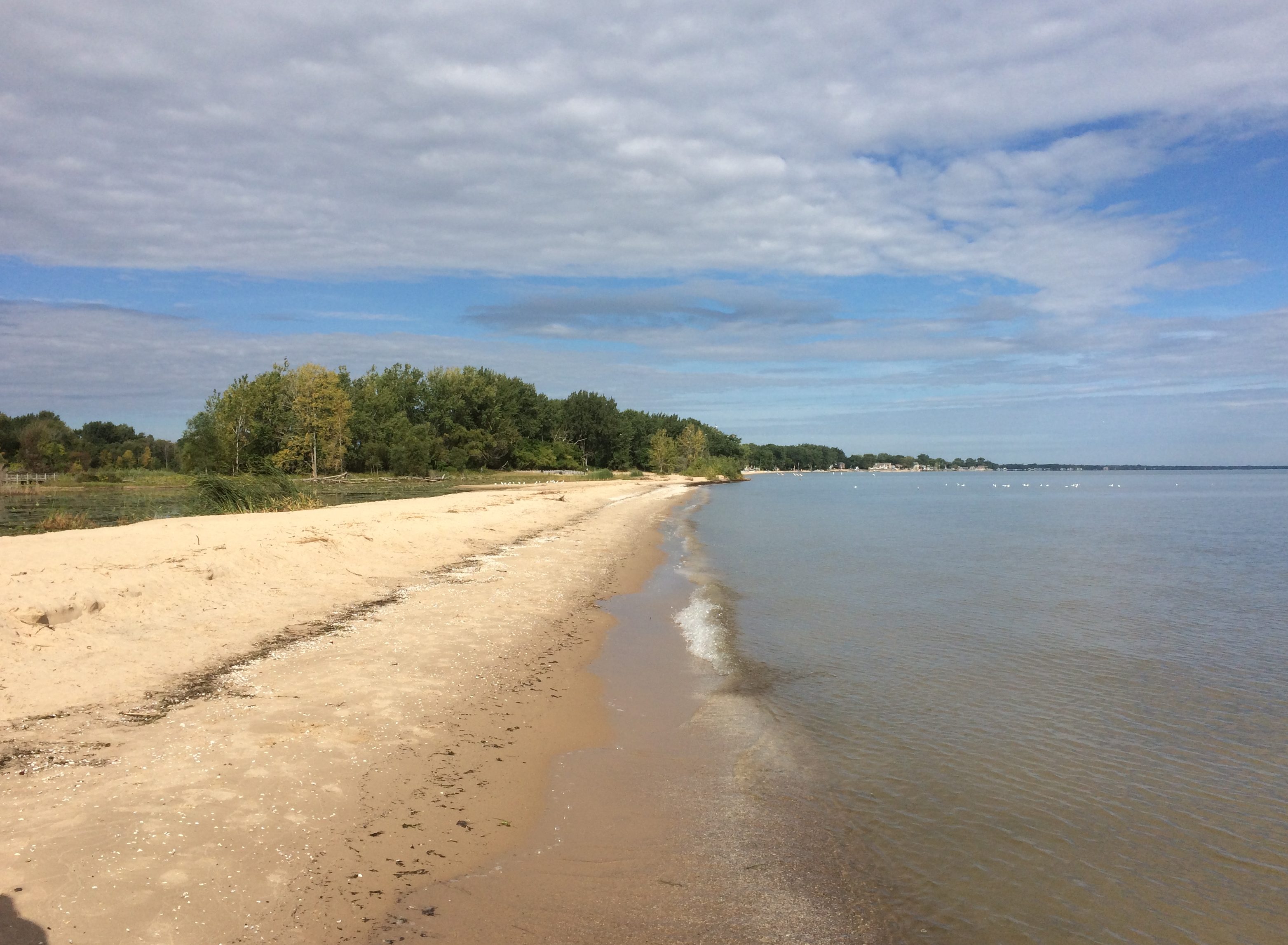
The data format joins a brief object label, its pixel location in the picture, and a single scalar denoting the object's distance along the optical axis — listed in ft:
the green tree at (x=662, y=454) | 365.61
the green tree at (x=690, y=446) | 398.01
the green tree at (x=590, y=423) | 329.93
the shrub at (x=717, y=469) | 366.43
